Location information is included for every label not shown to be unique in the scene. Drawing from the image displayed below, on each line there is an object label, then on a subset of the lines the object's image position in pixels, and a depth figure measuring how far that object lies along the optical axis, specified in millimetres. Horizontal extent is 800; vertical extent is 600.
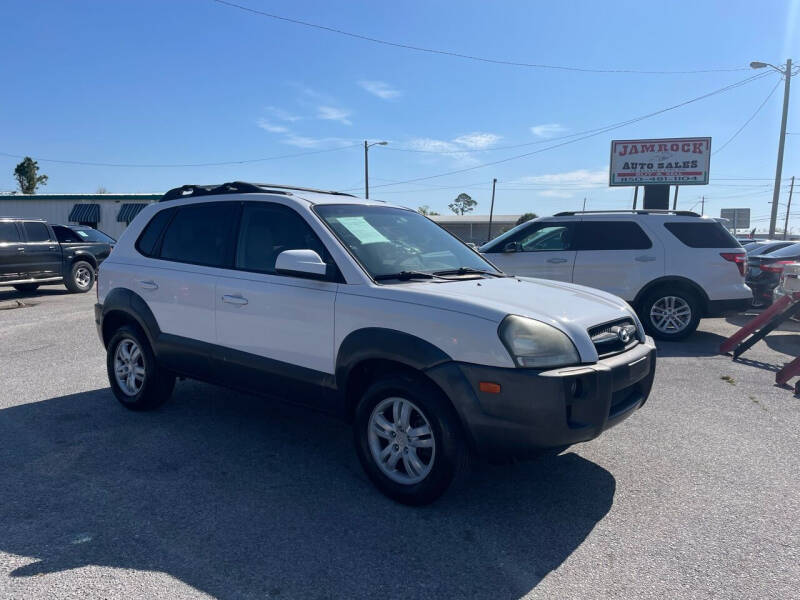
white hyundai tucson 3156
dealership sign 27766
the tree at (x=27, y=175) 64125
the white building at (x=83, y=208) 38156
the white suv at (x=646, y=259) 8398
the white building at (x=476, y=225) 64500
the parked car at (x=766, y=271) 10961
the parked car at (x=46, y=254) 13281
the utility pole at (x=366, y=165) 41250
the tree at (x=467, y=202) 101438
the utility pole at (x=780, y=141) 24412
